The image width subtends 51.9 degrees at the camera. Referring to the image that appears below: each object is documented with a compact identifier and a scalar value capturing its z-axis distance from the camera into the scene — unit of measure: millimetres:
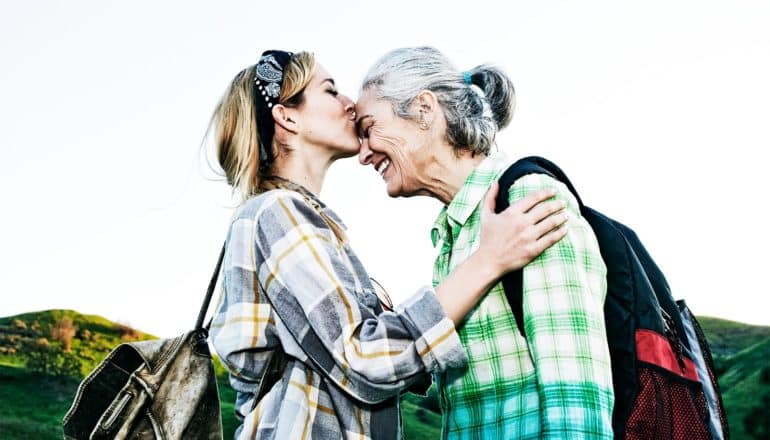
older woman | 2320
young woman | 2537
